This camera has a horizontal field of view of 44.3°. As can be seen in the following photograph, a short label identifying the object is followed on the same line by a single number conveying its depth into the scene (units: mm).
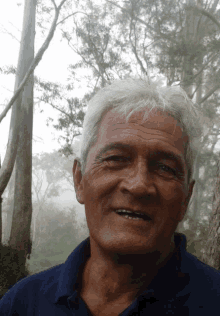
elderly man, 944
